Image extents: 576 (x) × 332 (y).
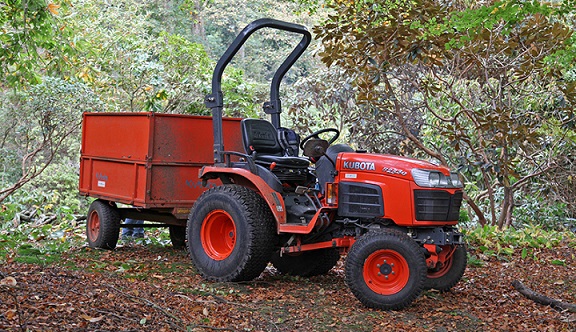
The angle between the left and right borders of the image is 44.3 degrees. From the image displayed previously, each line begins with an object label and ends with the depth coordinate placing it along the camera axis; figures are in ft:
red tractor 19.62
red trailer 25.73
